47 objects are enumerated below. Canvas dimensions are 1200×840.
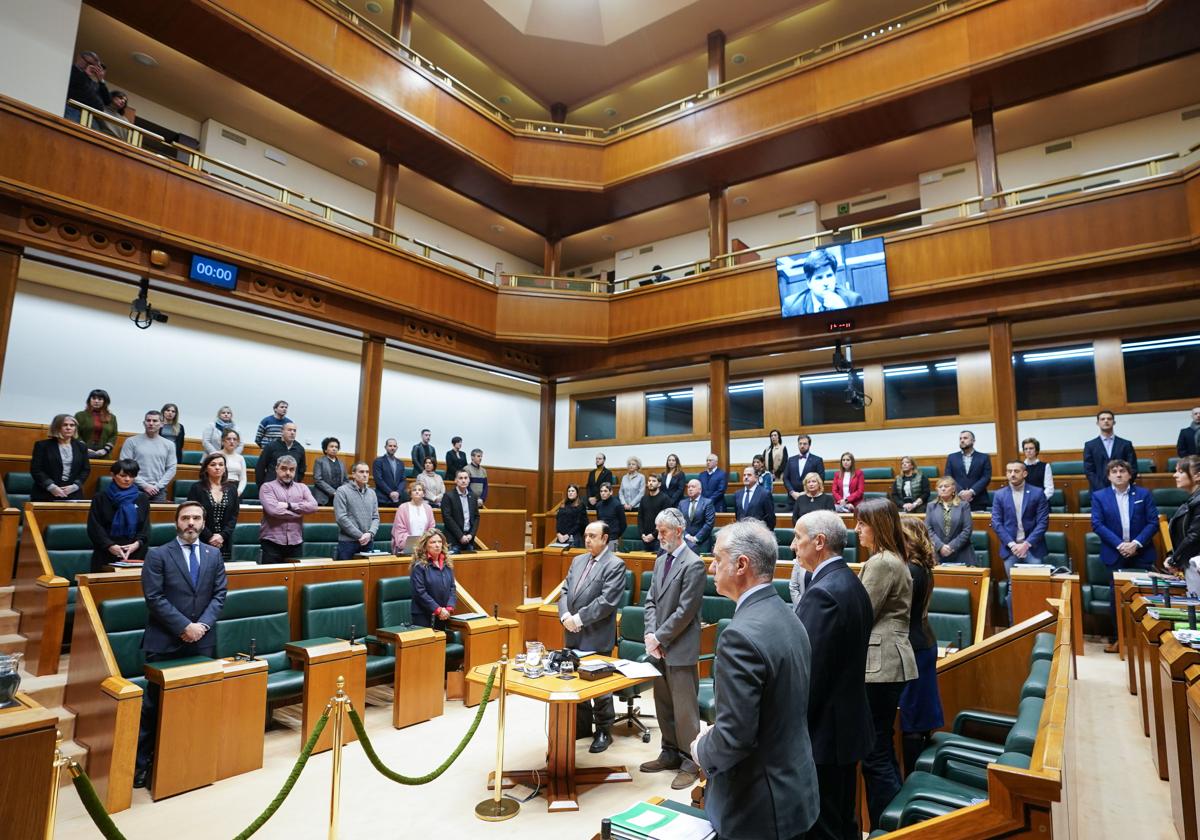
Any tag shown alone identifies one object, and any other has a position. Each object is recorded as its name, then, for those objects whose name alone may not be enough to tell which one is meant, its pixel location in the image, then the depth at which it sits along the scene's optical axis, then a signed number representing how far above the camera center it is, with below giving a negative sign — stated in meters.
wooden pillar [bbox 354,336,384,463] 7.80 +1.22
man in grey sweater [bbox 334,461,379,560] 4.99 -0.12
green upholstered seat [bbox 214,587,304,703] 3.68 -0.79
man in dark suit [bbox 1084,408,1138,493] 5.42 +0.48
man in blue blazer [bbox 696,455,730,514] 6.88 +0.24
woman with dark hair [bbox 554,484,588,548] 7.17 -0.19
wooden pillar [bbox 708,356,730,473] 8.45 +1.31
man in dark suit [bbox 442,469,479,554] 5.81 -0.13
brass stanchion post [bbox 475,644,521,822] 2.85 -1.36
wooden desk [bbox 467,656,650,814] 2.90 -1.14
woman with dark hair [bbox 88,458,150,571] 3.79 -0.14
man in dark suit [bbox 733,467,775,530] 6.11 +0.04
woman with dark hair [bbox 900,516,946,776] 2.52 -0.57
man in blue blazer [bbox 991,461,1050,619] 4.83 -0.08
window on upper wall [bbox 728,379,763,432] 10.65 +1.65
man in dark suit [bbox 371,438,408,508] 6.71 +0.24
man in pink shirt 4.48 -0.09
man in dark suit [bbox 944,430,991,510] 5.75 +0.35
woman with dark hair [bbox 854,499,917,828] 2.29 -0.44
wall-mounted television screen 7.39 +2.69
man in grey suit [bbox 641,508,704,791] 3.23 -0.70
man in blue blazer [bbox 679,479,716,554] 6.19 -0.13
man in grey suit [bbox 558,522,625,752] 3.69 -0.60
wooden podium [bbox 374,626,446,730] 4.04 -1.10
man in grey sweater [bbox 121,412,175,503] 4.92 +0.31
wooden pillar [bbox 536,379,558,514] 10.57 +0.96
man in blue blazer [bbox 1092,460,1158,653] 4.59 -0.08
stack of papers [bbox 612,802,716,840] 1.53 -0.78
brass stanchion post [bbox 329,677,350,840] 2.37 -0.93
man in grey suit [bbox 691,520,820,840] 1.45 -0.53
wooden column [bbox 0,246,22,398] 5.35 +1.75
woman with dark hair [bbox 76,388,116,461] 5.32 +0.58
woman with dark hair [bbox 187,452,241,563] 3.92 +0.01
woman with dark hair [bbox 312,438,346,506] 5.89 +0.24
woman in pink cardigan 5.14 -0.15
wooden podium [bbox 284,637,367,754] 3.66 -1.01
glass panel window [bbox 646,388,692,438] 11.33 +1.63
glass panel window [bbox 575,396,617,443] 12.16 +1.60
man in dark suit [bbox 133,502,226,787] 3.28 -0.49
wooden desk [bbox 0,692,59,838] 1.43 -0.62
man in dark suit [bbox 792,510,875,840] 1.80 -0.53
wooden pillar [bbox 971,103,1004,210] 7.29 +4.07
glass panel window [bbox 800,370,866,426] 9.73 +1.61
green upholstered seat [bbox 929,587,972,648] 3.92 -0.66
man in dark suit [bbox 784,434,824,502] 6.69 +0.41
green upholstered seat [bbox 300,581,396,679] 4.17 -0.75
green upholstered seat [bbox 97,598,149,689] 3.34 -0.70
